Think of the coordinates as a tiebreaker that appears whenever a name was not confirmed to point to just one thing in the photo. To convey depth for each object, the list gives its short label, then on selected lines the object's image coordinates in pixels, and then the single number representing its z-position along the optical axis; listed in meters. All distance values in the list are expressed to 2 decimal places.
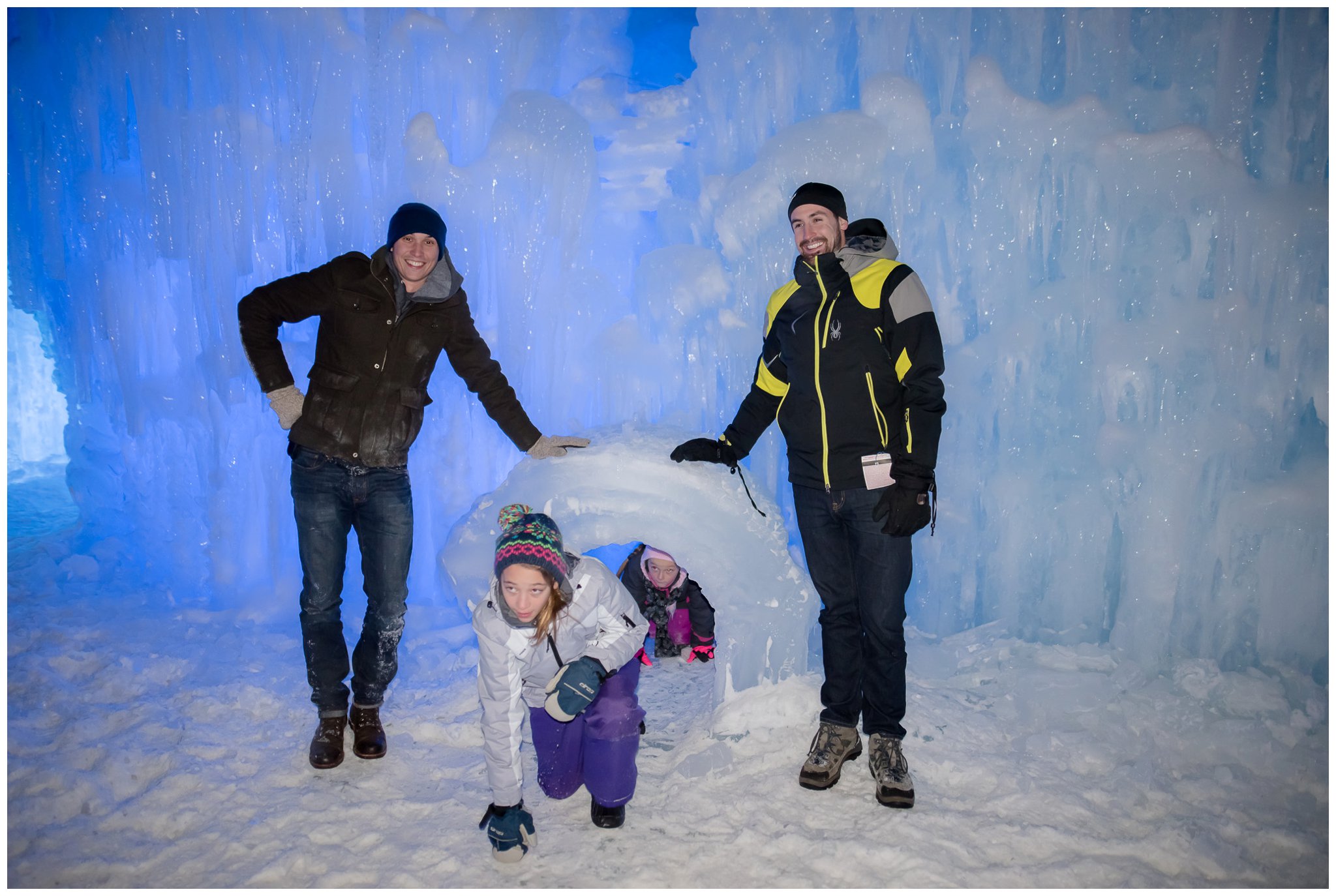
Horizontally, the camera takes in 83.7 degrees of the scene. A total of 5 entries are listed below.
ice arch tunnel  2.71
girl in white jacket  2.19
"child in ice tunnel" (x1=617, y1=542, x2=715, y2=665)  3.80
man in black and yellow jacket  2.30
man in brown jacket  2.56
